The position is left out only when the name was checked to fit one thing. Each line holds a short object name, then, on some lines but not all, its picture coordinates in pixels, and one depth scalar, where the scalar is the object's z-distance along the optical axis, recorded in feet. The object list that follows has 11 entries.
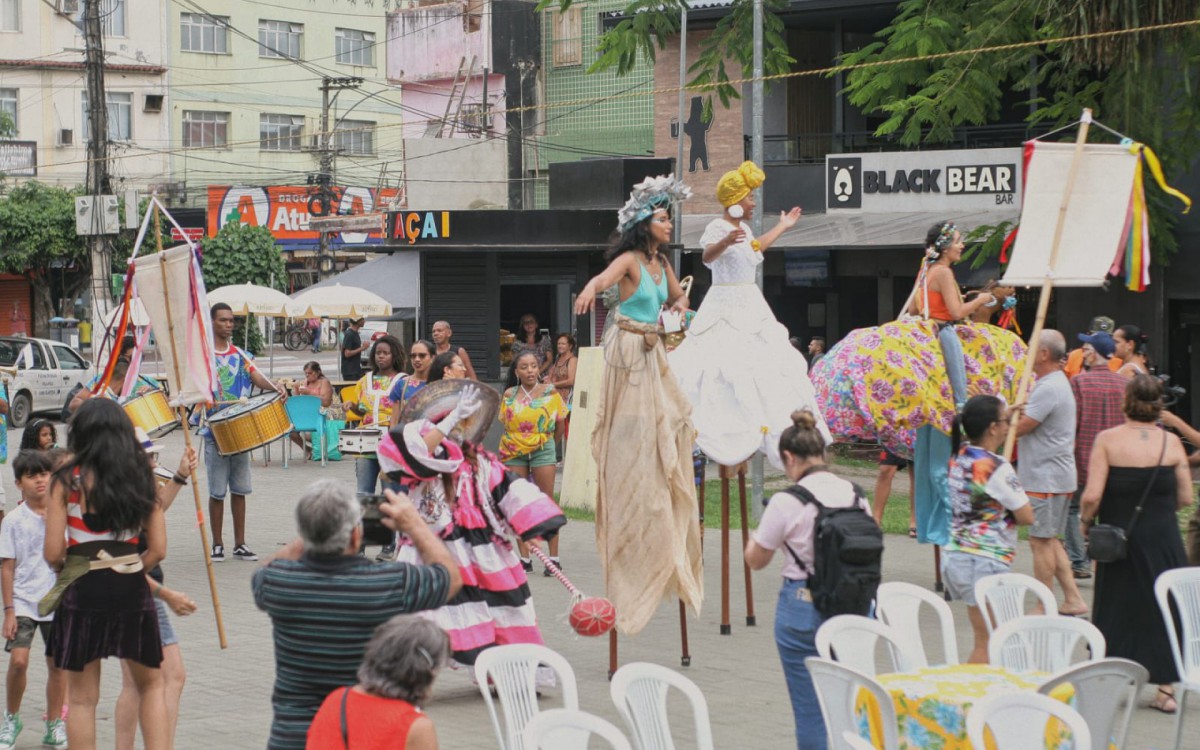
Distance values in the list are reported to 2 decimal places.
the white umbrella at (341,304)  84.89
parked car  93.09
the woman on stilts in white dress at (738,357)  30.55
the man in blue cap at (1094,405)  34.40
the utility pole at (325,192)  176.76
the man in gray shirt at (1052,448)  31.60
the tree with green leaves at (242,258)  161.79
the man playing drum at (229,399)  40.98
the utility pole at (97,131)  96.53
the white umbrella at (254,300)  93.76
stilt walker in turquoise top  28.14
